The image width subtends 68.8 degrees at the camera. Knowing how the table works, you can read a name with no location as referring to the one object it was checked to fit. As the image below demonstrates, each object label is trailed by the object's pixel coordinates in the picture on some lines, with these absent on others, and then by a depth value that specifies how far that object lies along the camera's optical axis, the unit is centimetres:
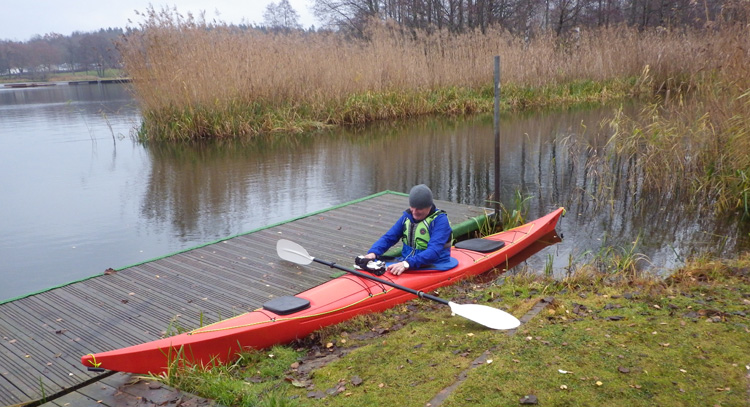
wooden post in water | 641
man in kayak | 429
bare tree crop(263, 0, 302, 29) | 3675
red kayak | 315
